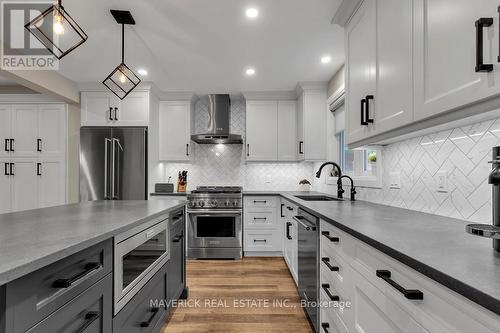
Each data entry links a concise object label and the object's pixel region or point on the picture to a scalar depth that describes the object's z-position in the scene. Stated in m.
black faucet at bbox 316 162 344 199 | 2.72
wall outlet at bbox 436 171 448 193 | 1.43
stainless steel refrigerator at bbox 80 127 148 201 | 3.78
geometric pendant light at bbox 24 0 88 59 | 2.35
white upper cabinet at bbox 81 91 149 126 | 3.91
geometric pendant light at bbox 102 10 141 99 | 2.15
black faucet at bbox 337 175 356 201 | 2.48
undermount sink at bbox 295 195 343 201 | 3.10
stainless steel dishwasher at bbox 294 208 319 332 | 1.85
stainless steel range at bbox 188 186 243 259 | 3.81
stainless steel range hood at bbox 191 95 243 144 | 4.28
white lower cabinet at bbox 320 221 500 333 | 0.61
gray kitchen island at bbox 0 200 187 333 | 0.72
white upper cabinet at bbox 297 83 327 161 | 3.83
